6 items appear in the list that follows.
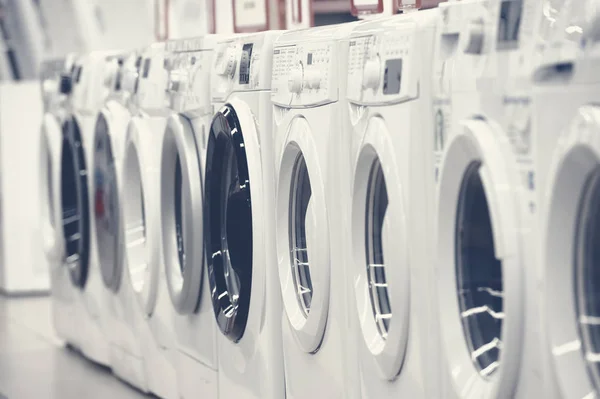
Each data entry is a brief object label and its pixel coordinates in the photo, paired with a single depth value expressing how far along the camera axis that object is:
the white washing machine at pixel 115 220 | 5.21
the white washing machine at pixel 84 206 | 5.72
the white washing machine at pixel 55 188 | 6.15
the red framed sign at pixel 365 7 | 4.21
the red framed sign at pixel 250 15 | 5.28
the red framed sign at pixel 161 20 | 6.87
